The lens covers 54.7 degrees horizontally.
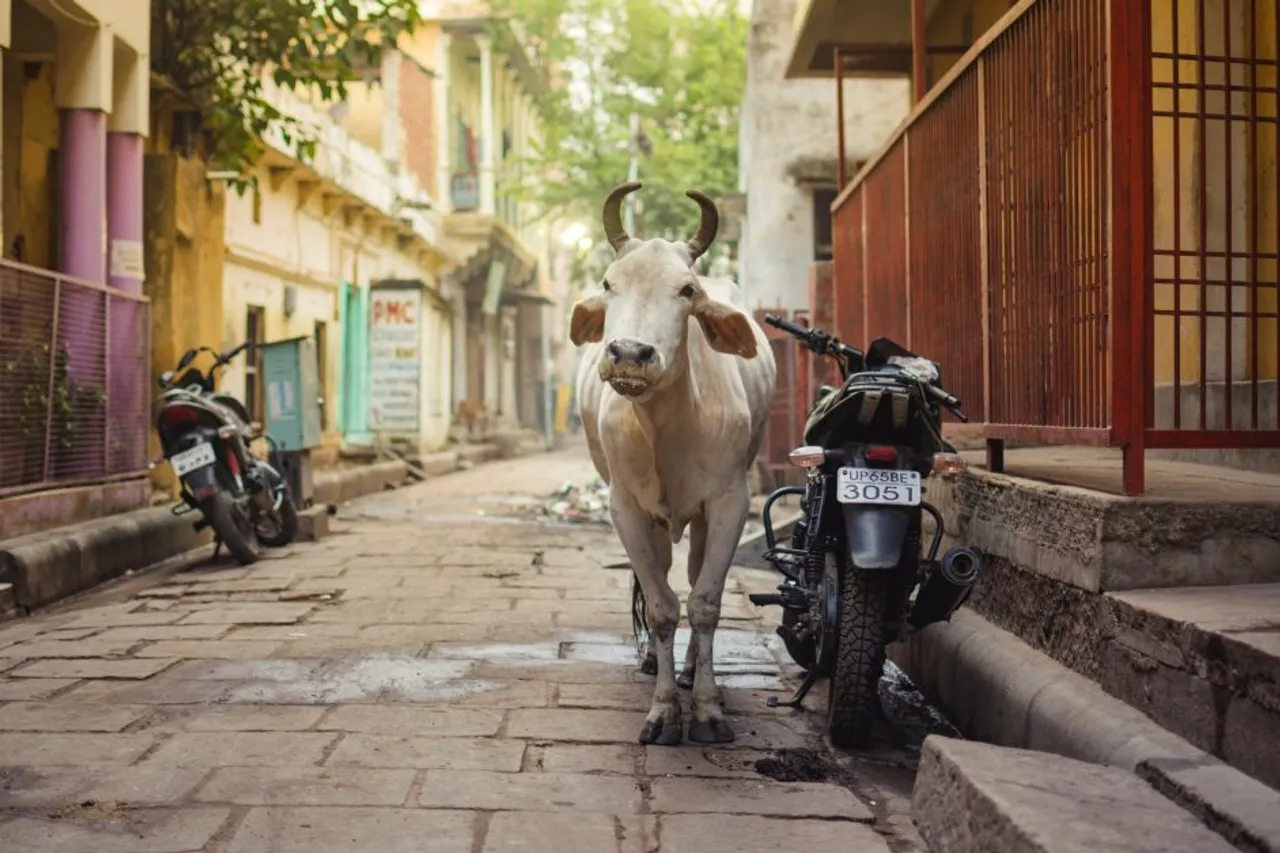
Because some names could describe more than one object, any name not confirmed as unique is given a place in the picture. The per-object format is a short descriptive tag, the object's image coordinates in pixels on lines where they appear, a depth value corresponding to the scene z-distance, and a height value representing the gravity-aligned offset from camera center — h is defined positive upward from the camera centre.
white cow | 4.30 -0.02
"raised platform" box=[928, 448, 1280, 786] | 2.98 -0.48
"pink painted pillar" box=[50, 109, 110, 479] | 8.59 +1.27
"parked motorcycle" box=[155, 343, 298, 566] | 8.65 -0.18
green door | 19.59 +1.07
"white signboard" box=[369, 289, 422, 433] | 18.53 +1.09
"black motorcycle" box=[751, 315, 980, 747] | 4.16 -0.35
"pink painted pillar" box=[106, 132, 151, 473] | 9.34 +0.89
